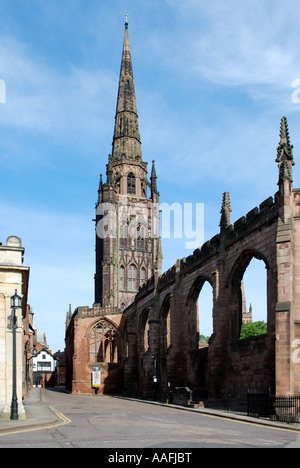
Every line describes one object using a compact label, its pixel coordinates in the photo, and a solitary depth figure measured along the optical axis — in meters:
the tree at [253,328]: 80.25
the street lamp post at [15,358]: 18.58
